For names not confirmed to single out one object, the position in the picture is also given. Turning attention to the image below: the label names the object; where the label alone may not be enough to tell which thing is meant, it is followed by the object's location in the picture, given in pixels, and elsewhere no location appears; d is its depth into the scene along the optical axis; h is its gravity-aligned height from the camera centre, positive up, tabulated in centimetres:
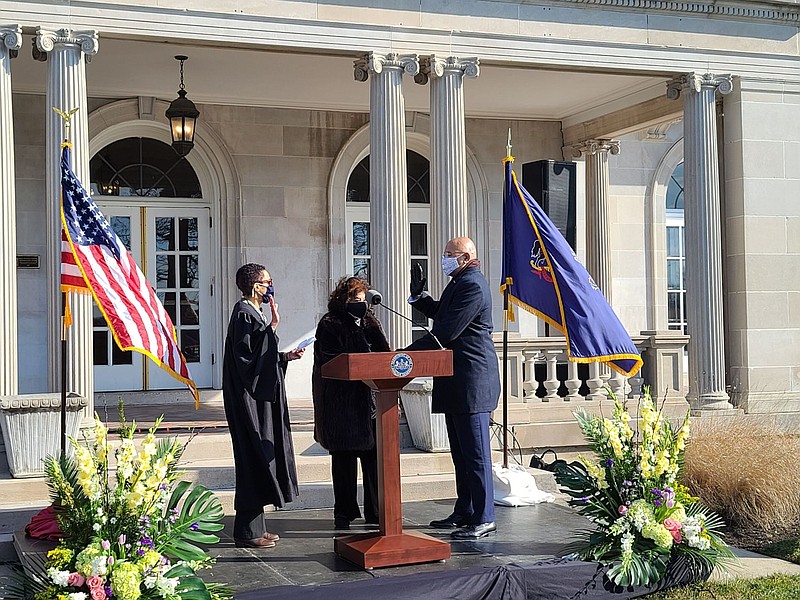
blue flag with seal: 891 +24
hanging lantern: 1226 +241
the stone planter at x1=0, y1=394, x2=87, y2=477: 878 -89
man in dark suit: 728 -46
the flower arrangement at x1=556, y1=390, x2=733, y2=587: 627 -120
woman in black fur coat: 738 -49
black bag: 968 -142
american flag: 736 +34
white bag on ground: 875 -149
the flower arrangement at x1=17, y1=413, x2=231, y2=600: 489 -104
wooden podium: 646 -91
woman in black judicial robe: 690 -58
